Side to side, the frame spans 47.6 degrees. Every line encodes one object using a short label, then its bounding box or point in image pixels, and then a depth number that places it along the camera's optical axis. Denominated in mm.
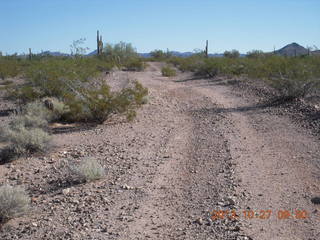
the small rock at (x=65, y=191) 5961
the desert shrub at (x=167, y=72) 29766
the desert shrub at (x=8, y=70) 26859
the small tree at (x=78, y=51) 26606
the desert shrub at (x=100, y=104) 11305
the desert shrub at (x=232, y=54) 51788
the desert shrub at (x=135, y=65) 35719
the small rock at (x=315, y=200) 5196
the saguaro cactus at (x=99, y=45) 42497
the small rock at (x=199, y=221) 4688
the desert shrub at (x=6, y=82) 23591
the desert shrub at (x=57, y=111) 11794
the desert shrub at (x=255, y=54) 43675
